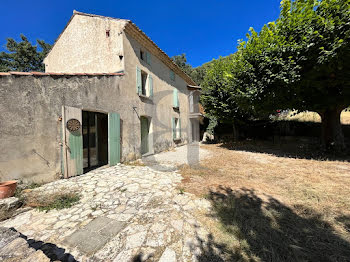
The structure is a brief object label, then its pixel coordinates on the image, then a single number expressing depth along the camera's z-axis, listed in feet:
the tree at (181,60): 92.12
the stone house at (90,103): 11.70
